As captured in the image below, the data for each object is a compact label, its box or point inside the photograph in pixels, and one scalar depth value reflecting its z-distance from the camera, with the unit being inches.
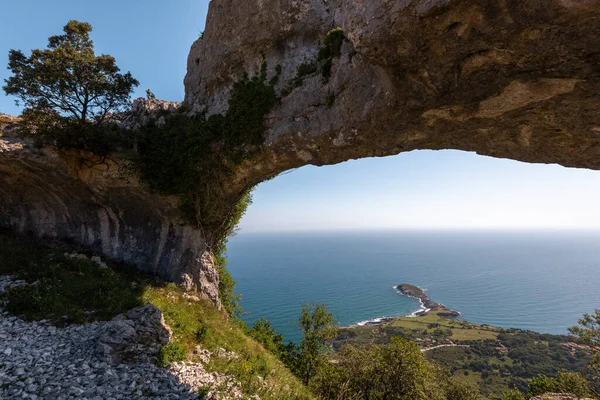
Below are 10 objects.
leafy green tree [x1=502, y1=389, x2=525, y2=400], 826.2
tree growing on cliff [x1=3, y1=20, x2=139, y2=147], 465.1
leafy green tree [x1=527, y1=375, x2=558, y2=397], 793.6
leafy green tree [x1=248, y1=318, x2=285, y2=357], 723.4
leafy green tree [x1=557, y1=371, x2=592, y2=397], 750.3
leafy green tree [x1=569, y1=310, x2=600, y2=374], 665.6
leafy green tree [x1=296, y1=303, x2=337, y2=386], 784.9
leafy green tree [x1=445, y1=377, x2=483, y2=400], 899.4
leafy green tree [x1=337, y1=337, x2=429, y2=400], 696.4
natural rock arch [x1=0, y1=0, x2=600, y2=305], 211.3
